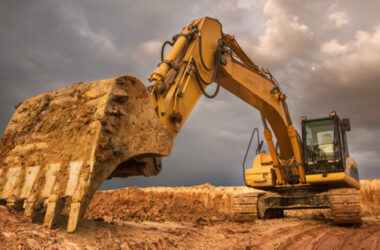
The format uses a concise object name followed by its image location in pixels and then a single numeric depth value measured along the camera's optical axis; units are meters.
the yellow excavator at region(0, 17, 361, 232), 3.17
